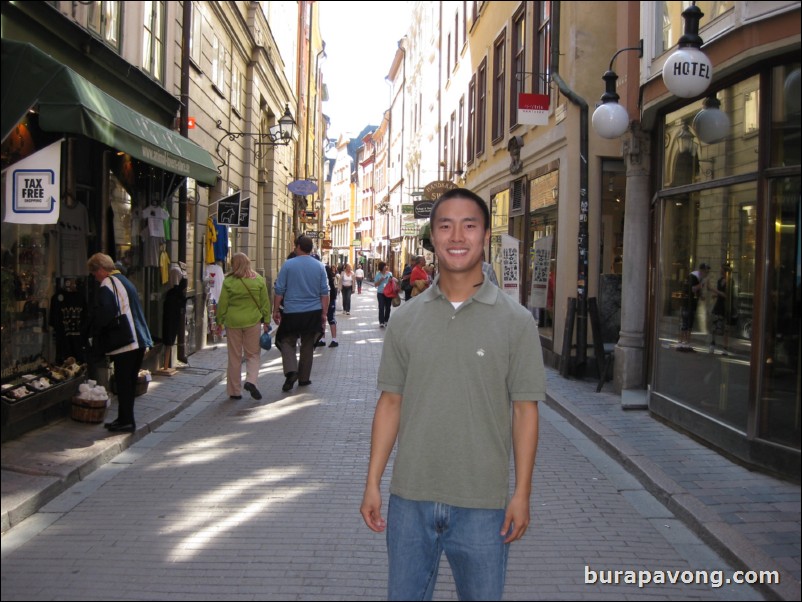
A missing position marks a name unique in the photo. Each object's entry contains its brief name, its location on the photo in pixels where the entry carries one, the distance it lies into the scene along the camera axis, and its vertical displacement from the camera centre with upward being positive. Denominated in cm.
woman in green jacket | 958 -43
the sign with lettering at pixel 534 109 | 1345 +306
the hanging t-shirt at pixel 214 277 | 1476 +0
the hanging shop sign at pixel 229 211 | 1509 +131
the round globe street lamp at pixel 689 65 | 665 +193
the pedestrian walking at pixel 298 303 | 1045 -34
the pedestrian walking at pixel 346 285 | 2620 -18
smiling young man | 254 -55
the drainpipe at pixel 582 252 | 1159 +49
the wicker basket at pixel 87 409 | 762 -134
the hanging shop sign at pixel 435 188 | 2411 +295
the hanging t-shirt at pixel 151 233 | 1098 +61
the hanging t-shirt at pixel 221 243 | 1577 +70
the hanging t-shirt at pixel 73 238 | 819 +40
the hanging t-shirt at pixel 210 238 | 1529 +77
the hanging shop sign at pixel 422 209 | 2511 +240
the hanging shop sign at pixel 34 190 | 647 +71
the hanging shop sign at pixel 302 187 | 2516 +302
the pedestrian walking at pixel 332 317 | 1653 -83
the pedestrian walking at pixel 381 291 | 2028 -30
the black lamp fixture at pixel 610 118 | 876 +192
